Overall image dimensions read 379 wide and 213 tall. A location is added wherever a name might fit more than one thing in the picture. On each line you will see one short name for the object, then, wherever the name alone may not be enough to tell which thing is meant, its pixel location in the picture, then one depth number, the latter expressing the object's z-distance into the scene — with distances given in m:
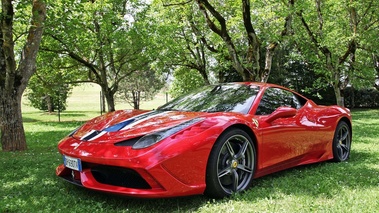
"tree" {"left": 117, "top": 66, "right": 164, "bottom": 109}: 25.90
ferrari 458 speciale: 2.96
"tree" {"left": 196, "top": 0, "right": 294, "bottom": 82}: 10.08
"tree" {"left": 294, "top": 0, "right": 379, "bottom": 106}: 14.60
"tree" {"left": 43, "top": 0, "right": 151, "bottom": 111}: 14.65
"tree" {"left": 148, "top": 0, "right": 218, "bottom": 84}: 17.05
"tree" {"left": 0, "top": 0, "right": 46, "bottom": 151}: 6.02
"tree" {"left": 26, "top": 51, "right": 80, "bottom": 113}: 17.12
